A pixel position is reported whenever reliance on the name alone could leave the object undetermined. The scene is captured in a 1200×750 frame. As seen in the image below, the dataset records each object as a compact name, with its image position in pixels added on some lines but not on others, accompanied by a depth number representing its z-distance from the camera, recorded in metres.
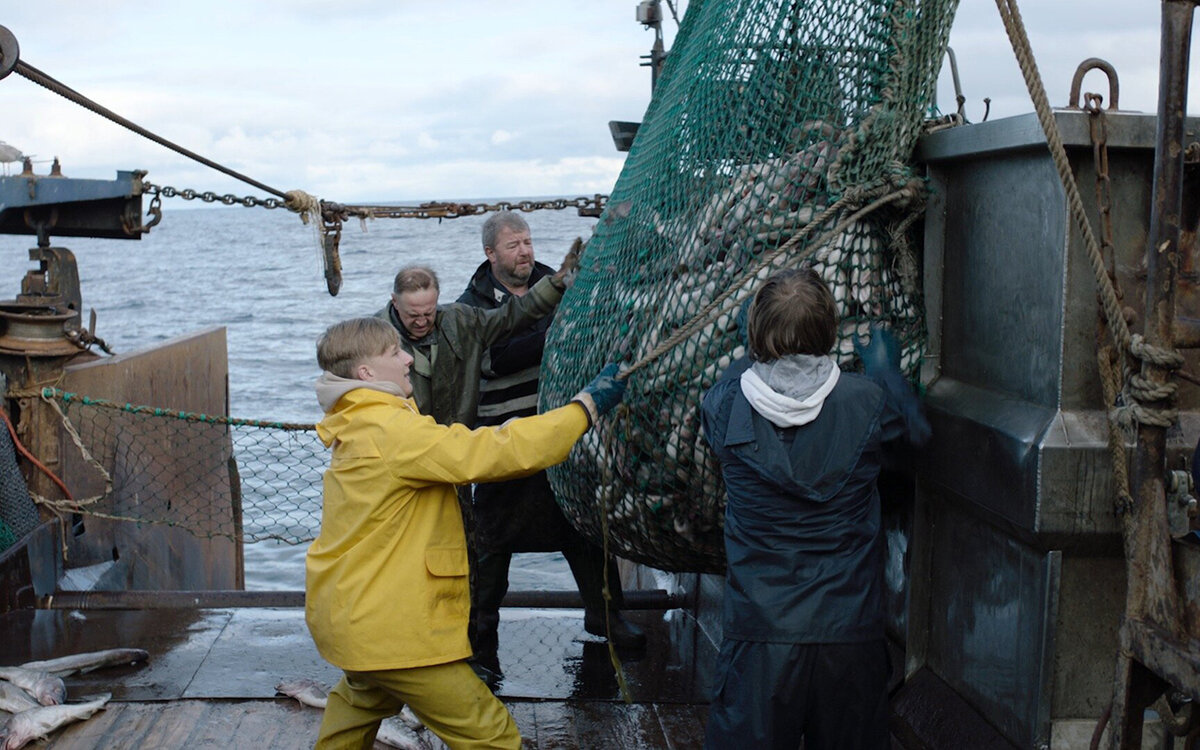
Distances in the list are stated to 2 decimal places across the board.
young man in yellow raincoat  3.11
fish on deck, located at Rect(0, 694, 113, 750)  3.88
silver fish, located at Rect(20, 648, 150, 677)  4.58
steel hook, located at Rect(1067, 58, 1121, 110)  2.88
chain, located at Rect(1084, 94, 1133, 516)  2.67
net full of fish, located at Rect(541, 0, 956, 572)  3.25
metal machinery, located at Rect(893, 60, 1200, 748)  2.48
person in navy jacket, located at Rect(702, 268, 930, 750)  2.84
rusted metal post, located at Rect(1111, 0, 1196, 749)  2.32
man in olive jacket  4.46
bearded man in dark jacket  4.94
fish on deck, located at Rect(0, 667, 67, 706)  4.22
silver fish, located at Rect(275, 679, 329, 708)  4.25
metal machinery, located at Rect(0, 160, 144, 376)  6.20
